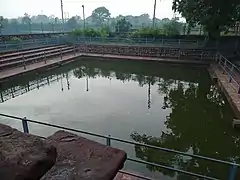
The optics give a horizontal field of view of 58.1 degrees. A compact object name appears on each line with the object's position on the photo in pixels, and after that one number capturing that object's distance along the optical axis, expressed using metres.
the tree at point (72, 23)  41.48
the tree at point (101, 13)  69.50
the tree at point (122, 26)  22.86
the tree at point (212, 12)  12.57
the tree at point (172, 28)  17.56
